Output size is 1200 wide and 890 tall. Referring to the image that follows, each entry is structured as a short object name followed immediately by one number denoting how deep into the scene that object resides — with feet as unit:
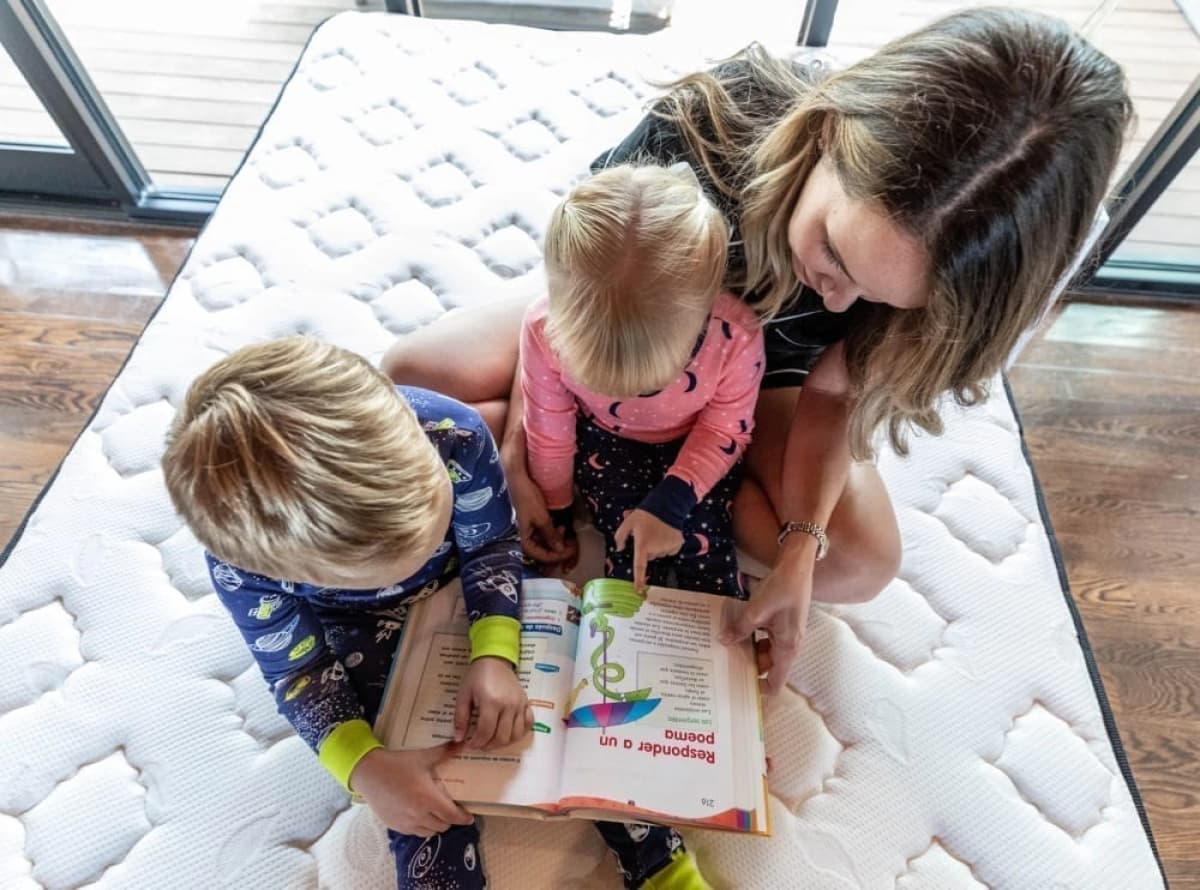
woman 1.54
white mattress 2.23
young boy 1.56
